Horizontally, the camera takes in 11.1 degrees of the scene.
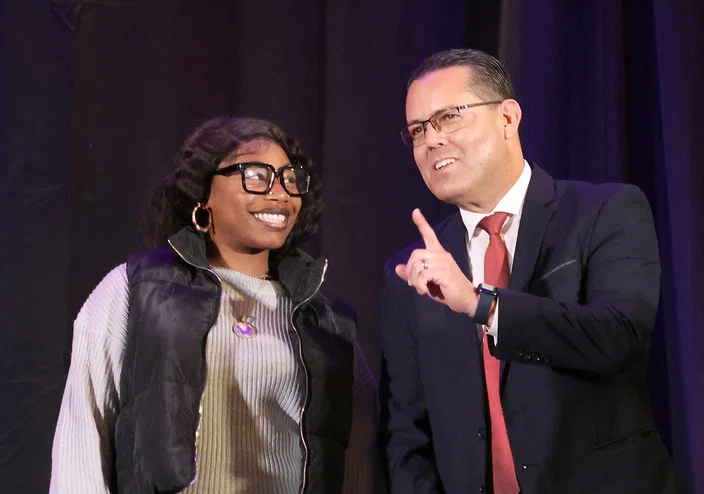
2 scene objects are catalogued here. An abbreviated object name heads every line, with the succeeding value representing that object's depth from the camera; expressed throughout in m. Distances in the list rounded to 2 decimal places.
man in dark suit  5.04
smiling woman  5.23
